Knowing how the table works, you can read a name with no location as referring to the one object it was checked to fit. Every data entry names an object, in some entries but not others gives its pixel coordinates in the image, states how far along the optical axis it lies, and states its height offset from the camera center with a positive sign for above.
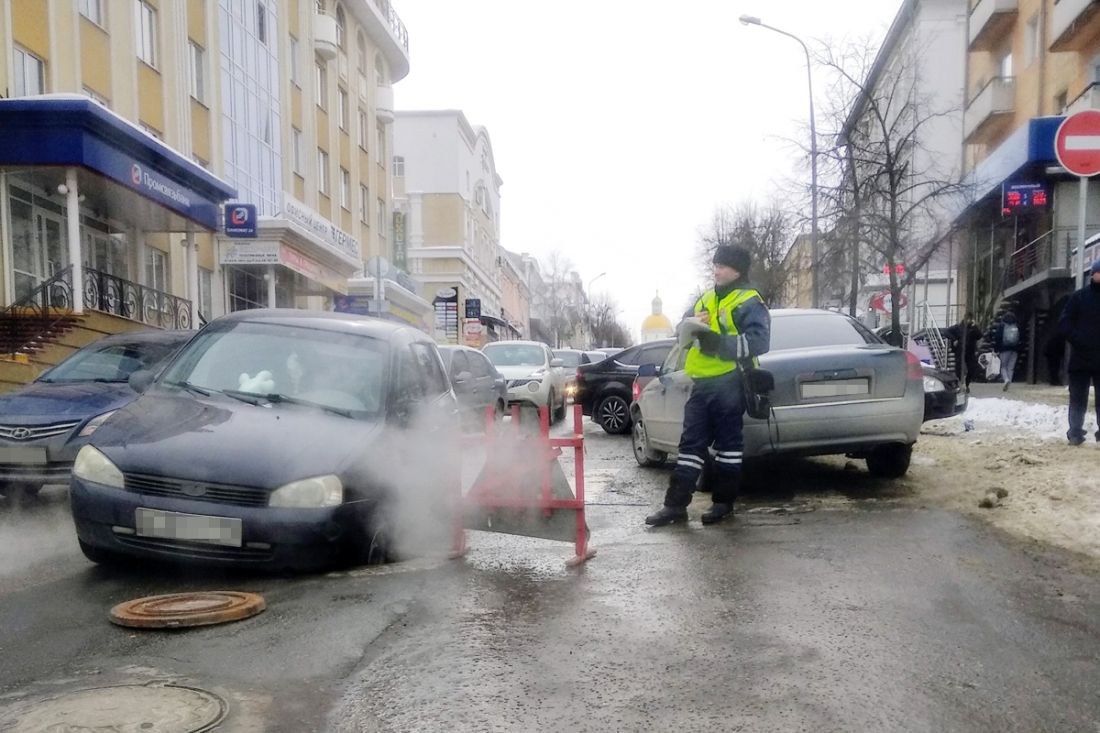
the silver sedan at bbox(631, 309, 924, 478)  7.32 -0.57
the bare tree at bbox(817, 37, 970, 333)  20.05 +3.20
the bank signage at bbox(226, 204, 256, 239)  22.31 +2.65
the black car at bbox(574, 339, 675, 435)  15.41 -0.95
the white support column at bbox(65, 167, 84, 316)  16.30 +1.73
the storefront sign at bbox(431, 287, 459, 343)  52.97 +0.65
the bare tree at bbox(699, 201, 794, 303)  45.72 +4.53
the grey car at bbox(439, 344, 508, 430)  12.07 -0.72
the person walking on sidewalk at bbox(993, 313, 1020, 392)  19.42 -0.40
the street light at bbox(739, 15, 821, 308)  22.03 +3.69
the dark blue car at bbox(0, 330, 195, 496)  7.38 -0.65
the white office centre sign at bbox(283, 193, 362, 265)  27.61 +3.28
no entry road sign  8.34 +1.67
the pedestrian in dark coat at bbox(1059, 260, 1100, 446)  8.05 -0.12
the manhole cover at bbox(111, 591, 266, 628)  4.05 -1.27
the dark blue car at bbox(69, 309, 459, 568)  4.83 -0.69
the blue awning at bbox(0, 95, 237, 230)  15.51 +3.35
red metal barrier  5.64 -0.95
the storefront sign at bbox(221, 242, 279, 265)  25.09 +2.09
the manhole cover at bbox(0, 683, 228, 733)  2.94 -1.26
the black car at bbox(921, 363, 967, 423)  10.03 -0.72
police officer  6.41 -0.37
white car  16.67 -0.80
